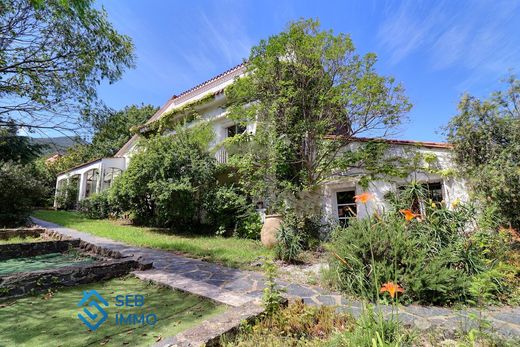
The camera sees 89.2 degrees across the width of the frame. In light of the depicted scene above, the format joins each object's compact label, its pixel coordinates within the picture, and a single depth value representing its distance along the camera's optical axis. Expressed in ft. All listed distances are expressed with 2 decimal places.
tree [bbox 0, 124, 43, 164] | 54.24
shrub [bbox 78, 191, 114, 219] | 52.42
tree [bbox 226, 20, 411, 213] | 28.04
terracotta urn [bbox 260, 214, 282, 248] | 25.68
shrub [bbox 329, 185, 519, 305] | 13.42
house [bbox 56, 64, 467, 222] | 28.27
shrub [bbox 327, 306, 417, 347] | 7.54
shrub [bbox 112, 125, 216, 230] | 35.24
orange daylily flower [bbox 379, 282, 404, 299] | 6.29
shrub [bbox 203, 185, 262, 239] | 33.71
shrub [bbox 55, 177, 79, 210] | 72.02
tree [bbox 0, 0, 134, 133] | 18.79
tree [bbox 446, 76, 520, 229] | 23.21
